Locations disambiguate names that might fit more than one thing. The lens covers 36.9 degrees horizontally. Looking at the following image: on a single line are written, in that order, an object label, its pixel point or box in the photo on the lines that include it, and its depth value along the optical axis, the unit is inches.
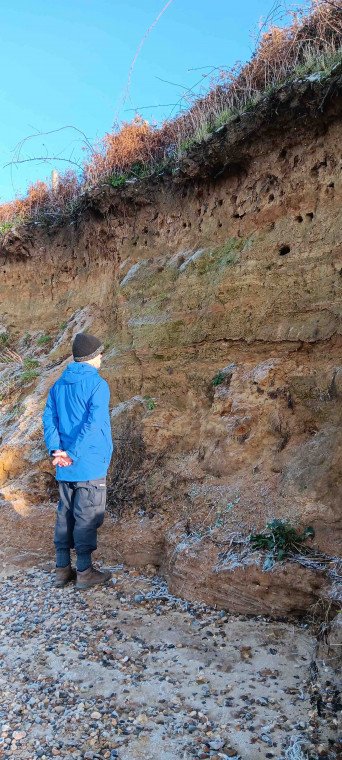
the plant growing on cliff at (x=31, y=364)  342.6
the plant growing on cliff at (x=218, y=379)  220.5
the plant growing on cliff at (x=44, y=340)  372.8
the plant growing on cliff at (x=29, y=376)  327.9
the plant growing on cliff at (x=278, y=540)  152.8
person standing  175.8
